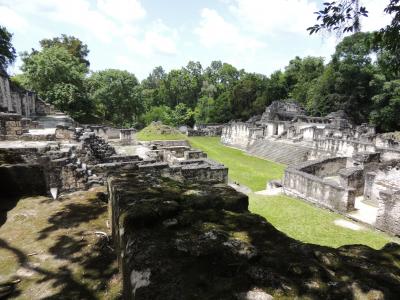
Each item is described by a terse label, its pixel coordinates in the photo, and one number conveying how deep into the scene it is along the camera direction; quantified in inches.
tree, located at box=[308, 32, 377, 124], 1476.4
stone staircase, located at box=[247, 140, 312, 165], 949.2
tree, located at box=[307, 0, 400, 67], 195.4
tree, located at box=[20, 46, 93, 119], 1148.5
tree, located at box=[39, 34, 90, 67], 1852.2
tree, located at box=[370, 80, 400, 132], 1258.6
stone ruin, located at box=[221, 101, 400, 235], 469.4
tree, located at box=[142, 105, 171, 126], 2026.3
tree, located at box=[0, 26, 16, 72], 974.9
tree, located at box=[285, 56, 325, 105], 1958.7
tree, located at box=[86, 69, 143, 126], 1437.0
